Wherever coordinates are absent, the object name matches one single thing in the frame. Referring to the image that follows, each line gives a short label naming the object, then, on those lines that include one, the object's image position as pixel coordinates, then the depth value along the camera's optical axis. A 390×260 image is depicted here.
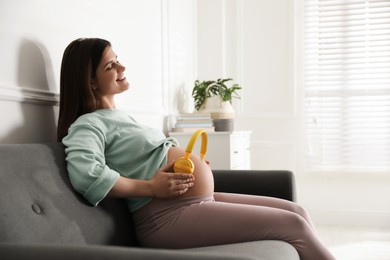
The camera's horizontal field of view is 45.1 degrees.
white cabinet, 3.01
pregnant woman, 1.48
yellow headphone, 1.55
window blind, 3.89
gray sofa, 0.92
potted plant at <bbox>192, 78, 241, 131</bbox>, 3.29
